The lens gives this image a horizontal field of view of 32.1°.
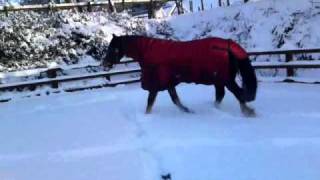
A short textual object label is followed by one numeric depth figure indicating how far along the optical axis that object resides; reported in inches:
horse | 326.6
